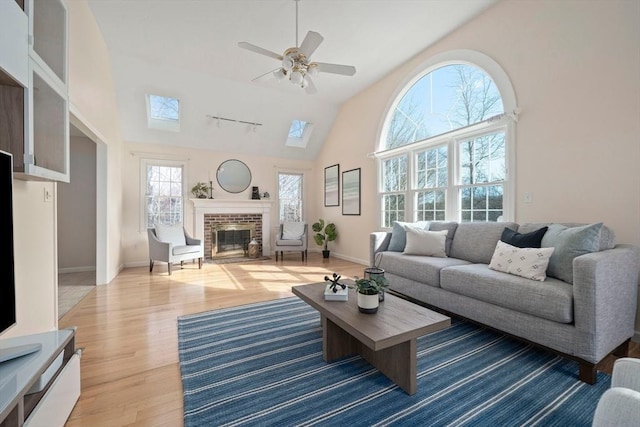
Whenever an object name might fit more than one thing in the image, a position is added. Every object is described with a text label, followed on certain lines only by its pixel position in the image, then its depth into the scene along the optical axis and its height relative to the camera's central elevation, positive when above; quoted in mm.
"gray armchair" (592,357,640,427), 767 -576
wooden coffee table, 1463 -650
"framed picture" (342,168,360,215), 5422 +429
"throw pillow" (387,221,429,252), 3461 -300
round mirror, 5956 +839
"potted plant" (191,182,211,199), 5613 +492
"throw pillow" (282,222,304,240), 5871 -372
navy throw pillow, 2291 -236
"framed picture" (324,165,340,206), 6016 +627
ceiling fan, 2545 +1518
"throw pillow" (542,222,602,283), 1951 -257
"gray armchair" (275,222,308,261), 5672 -531
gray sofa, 1628 -625
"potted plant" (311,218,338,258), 5977 -467
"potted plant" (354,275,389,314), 1711 -522
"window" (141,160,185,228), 5305 +437
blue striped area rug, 1379 -1027
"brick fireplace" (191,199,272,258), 5648 -87
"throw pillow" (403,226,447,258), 3109 -354
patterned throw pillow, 2041 -394
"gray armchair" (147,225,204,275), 4406 -540
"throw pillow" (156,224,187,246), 4699 -350
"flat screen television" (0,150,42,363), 1103 -212
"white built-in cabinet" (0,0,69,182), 1364 +647
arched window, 3141 +935
